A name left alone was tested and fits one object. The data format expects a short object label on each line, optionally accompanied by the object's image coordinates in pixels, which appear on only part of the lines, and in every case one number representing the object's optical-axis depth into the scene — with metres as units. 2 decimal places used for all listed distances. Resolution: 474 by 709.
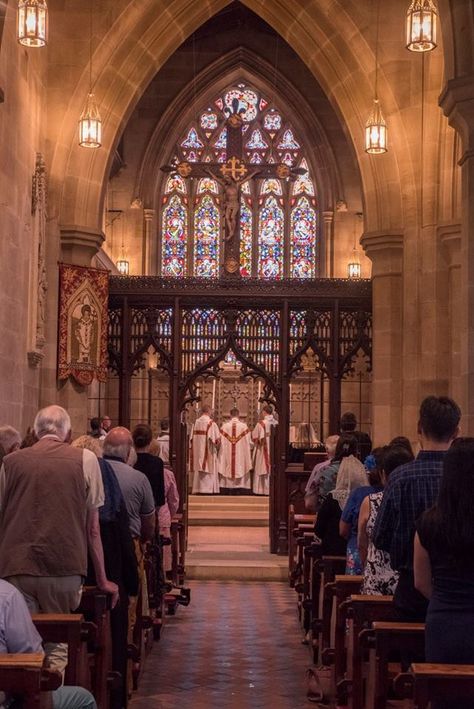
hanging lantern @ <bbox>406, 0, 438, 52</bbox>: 12.34
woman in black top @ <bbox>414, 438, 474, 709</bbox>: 4.08
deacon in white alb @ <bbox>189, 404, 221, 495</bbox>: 22.56
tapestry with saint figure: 15.87
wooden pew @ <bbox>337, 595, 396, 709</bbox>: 5.91
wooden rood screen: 16.81
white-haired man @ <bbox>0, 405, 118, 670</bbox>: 5.69
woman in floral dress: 6.20
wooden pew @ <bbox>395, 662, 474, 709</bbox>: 3.99
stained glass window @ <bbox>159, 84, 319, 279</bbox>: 26.23
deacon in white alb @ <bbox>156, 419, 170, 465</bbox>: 17.44
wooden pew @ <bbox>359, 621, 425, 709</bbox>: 5.04
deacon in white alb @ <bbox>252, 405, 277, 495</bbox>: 22.81
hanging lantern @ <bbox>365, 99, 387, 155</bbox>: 15.01
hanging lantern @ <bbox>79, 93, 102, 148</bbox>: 14.87
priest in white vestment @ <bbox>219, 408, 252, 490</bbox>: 22.81
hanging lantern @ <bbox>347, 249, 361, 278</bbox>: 24.53
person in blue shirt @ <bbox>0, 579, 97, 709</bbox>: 3.94
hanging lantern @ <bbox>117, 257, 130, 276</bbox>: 24.88
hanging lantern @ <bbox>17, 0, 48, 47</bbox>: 12.02
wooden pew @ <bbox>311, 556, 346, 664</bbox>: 8.46
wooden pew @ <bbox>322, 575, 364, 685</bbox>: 7.12
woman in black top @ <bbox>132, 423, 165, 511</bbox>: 9.06
